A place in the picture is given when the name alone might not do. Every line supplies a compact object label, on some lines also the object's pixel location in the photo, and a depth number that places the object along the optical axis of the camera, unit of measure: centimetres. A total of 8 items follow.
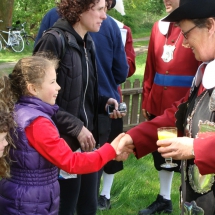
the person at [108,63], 411
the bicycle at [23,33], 2092
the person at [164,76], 440
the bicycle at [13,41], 1907
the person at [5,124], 266
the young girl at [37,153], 273
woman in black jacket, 329
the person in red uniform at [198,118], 235
